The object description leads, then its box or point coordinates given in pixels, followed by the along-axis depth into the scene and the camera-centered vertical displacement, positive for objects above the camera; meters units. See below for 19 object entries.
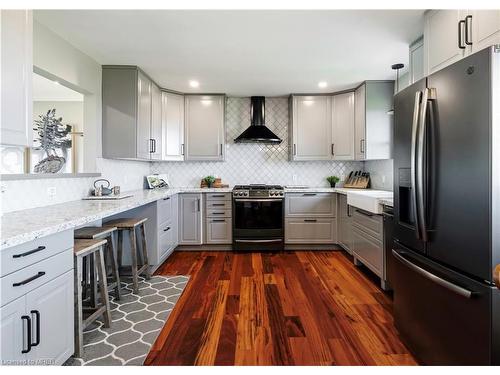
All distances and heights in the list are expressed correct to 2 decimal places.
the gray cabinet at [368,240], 2.82 -0.57
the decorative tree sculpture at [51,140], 3.12 +0.66
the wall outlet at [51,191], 2.42 -0.02
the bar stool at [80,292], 1.74 -0.69
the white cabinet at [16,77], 1.56 +0.64
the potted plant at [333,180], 4.61 +0.13
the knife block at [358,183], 4.32 +0.08
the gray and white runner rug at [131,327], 1.77 -1.03
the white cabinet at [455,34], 1.56 +0.96
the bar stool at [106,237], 2.17 -0.42
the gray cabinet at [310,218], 4.21 -0.44
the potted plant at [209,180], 4.60 +0.13
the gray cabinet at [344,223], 3.76 -0.49
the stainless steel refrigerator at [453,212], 1.18 -0.12
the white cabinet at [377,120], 3.82 +0.91
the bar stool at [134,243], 2.68 -0.54
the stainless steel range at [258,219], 4.15 -0.45
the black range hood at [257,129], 4.34 +0.93
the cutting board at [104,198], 2.88 -0.10
